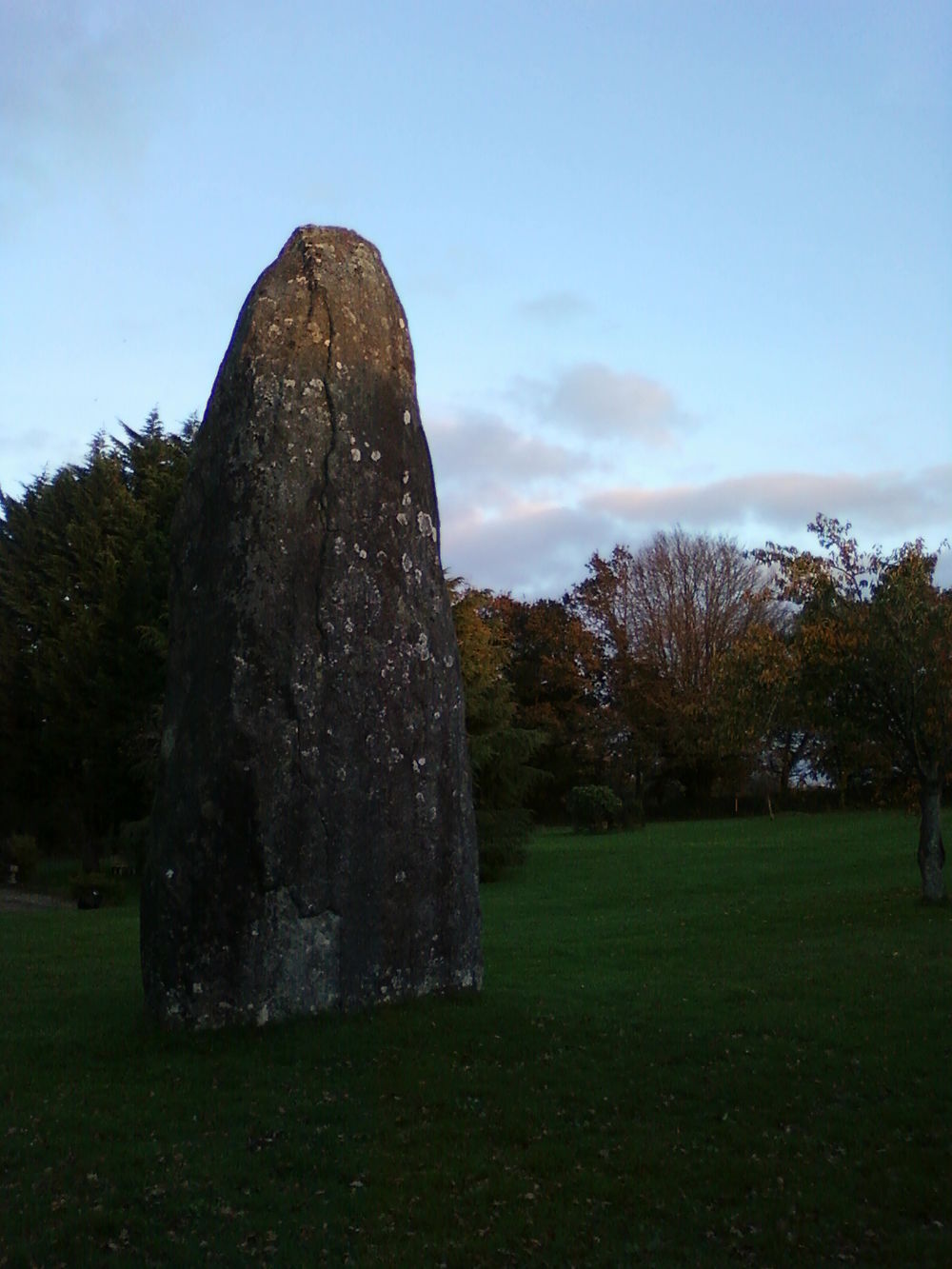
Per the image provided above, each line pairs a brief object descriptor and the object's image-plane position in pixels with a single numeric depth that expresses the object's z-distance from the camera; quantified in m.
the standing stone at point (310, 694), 9.52
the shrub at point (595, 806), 41.53
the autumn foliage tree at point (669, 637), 53.75
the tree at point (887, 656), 16.81
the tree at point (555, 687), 54.88
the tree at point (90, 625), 32.81
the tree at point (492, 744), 29.38
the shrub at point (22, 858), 31.84
